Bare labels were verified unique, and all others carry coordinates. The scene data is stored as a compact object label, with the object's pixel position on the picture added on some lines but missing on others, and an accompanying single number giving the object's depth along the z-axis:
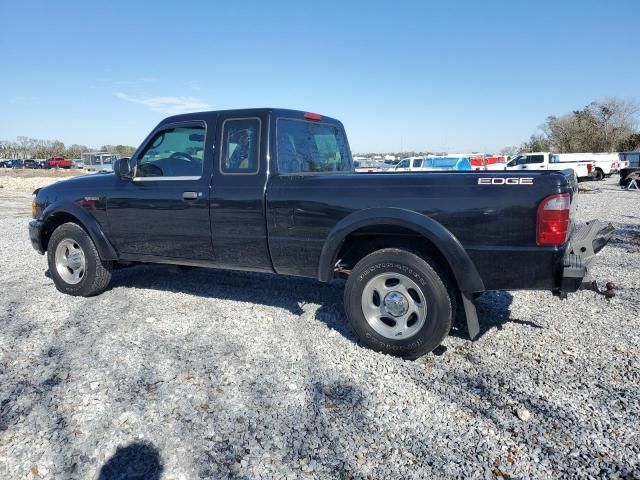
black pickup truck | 3.40
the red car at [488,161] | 26.12
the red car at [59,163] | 71.90
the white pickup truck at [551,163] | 28.38
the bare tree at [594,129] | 56.62
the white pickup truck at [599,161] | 32.38
